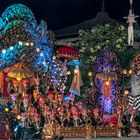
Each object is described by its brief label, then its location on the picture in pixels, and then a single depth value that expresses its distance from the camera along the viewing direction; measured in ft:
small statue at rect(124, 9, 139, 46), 92.02
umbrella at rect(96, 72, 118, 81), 64.57
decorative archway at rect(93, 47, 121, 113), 65.21
